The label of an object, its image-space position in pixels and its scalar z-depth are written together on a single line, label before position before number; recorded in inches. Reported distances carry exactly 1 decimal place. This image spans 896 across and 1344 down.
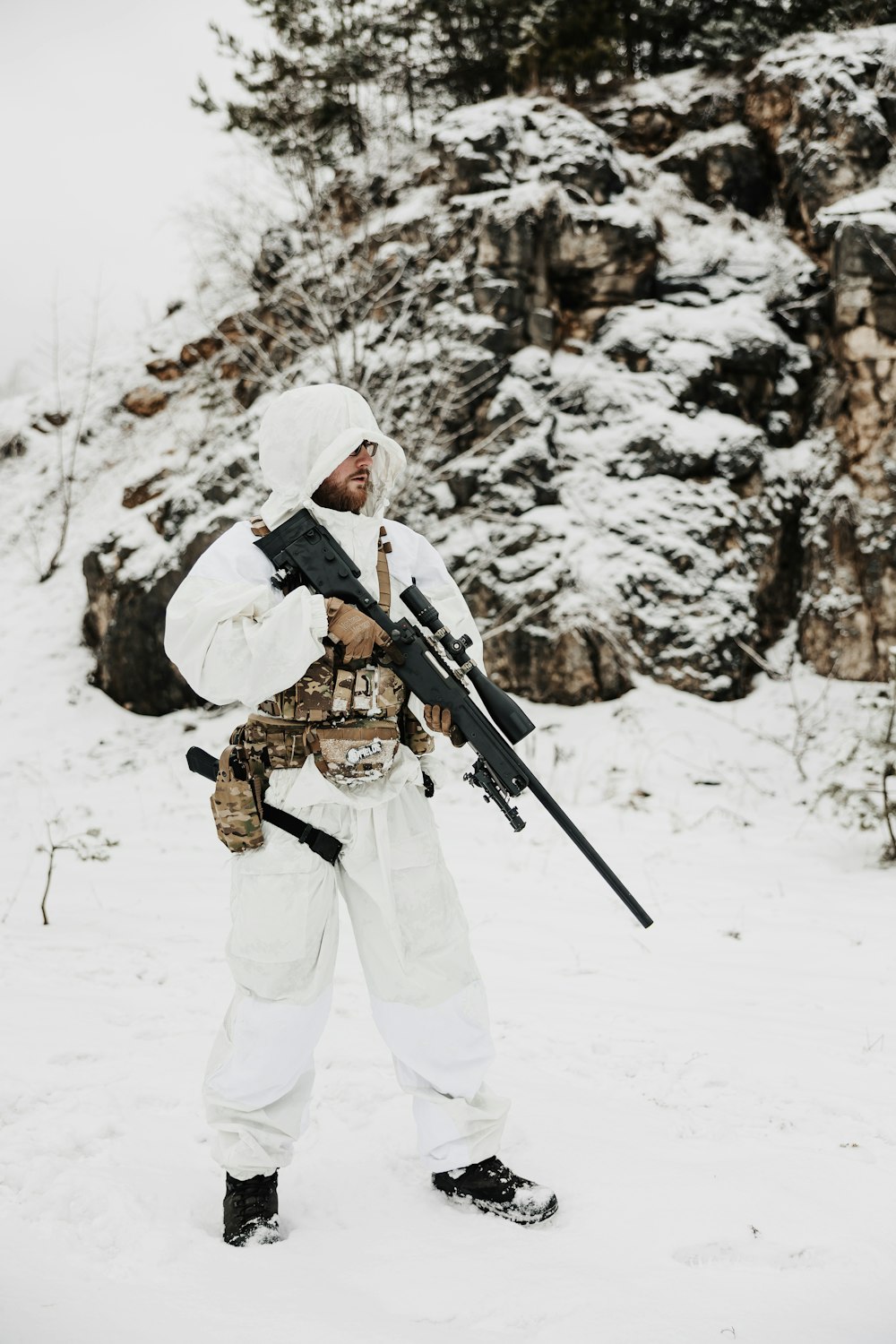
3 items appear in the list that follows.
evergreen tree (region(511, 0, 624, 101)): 485.1
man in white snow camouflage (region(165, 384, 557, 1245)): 86.6
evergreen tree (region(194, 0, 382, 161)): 426.6
